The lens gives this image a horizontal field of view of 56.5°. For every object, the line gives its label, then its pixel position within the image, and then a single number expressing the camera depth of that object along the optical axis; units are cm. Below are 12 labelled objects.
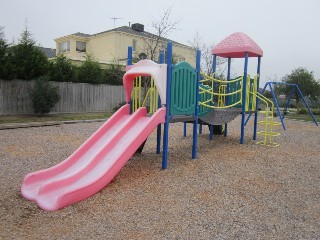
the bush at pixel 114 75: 2094
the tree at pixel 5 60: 1434
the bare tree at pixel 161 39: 2206
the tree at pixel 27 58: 1534
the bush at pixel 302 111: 2370
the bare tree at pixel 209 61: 2735
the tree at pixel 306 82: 3344
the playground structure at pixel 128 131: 408
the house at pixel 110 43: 2772
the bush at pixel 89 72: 1907
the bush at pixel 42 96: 1511
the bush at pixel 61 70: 1727
